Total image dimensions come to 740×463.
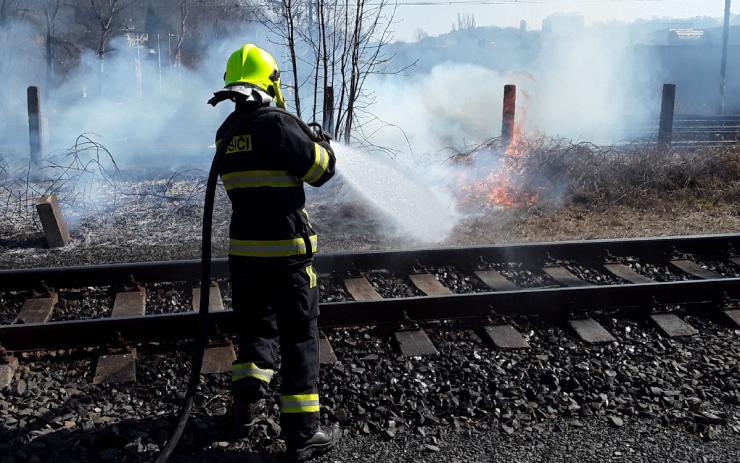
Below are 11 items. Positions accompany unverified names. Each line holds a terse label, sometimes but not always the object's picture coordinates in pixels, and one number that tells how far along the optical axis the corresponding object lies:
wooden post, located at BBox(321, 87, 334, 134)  11.21
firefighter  3.54
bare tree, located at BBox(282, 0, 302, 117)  10.68
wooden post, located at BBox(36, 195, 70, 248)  7.36
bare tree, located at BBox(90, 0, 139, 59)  22.45
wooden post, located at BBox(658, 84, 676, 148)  13.05
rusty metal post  11.74
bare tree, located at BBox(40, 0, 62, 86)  22.07
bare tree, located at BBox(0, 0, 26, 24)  21.78
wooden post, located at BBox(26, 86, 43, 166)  12.12
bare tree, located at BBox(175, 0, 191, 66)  28.19
